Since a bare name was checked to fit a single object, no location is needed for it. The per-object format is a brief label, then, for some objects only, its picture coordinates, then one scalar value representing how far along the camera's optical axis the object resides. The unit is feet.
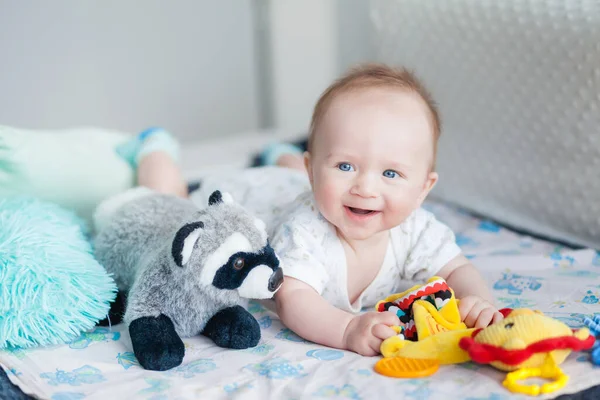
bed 2.97
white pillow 4.30
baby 3.38
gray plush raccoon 3.15
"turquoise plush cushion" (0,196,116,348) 3.29
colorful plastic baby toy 2.83
